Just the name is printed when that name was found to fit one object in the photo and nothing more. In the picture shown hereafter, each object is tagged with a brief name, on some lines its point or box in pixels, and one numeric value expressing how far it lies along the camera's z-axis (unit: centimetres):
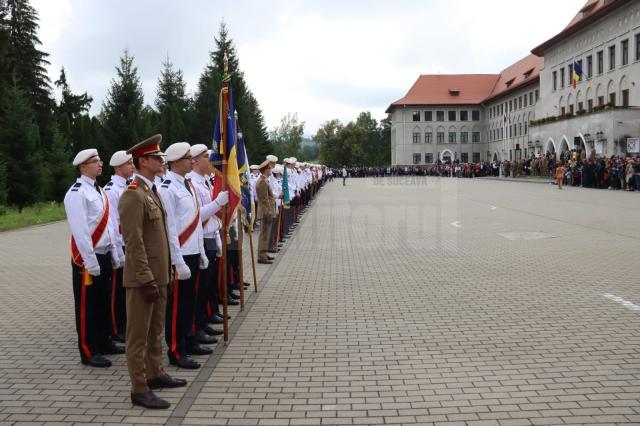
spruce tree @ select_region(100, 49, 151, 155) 2903
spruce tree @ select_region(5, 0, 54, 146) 5479
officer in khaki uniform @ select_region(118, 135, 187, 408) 476
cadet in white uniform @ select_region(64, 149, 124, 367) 583
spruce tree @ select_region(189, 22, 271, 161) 4228
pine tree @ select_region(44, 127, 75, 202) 2855
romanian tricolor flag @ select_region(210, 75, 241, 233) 713
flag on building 5531
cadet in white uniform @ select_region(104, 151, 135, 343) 645
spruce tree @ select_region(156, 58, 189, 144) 6157
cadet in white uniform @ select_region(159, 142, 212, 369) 586
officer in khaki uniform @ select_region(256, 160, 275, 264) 1237
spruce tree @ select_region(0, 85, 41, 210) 2706
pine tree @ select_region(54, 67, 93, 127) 6544
